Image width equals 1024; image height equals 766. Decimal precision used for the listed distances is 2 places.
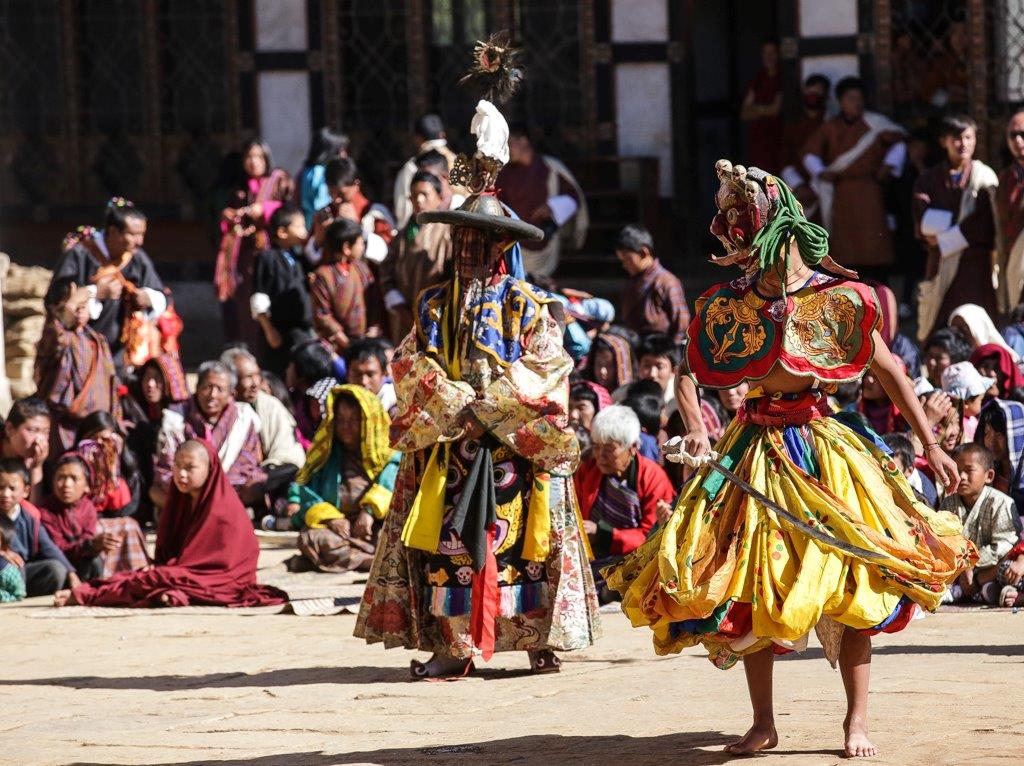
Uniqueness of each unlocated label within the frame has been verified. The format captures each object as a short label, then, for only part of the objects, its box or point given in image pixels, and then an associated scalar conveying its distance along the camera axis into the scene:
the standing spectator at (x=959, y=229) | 22.28
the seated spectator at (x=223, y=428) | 19.84
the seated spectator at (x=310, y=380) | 20.87
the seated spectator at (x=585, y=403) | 17.91
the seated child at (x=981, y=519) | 15.19
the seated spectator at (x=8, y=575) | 17.06
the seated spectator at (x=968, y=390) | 17.06
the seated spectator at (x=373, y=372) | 18.78
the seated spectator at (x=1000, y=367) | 17.72
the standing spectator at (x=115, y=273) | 20.81
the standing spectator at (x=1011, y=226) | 21.34
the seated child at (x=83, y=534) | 17.69
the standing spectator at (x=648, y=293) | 20.98
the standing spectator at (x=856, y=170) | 25.03
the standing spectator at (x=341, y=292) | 21.77
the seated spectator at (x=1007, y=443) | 16.06
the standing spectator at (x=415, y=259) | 20.19
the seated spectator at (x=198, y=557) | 16.73
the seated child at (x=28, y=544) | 17.14
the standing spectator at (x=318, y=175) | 24.81
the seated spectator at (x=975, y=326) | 19.23
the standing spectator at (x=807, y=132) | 25.55
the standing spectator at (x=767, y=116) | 27.03
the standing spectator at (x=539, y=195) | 24.66
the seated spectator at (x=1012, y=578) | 14.93
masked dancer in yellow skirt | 9.68
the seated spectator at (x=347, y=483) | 17.78
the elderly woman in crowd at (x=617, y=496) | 15.82
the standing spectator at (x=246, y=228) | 24.20
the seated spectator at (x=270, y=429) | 20.12
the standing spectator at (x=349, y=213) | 22.73
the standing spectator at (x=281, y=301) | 22.47
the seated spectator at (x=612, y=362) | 19.92
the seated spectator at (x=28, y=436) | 18.11
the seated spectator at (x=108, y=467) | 18.87
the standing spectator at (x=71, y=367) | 19.77
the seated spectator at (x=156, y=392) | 20.78
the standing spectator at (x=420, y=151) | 23.44
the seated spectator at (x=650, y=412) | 17.70
